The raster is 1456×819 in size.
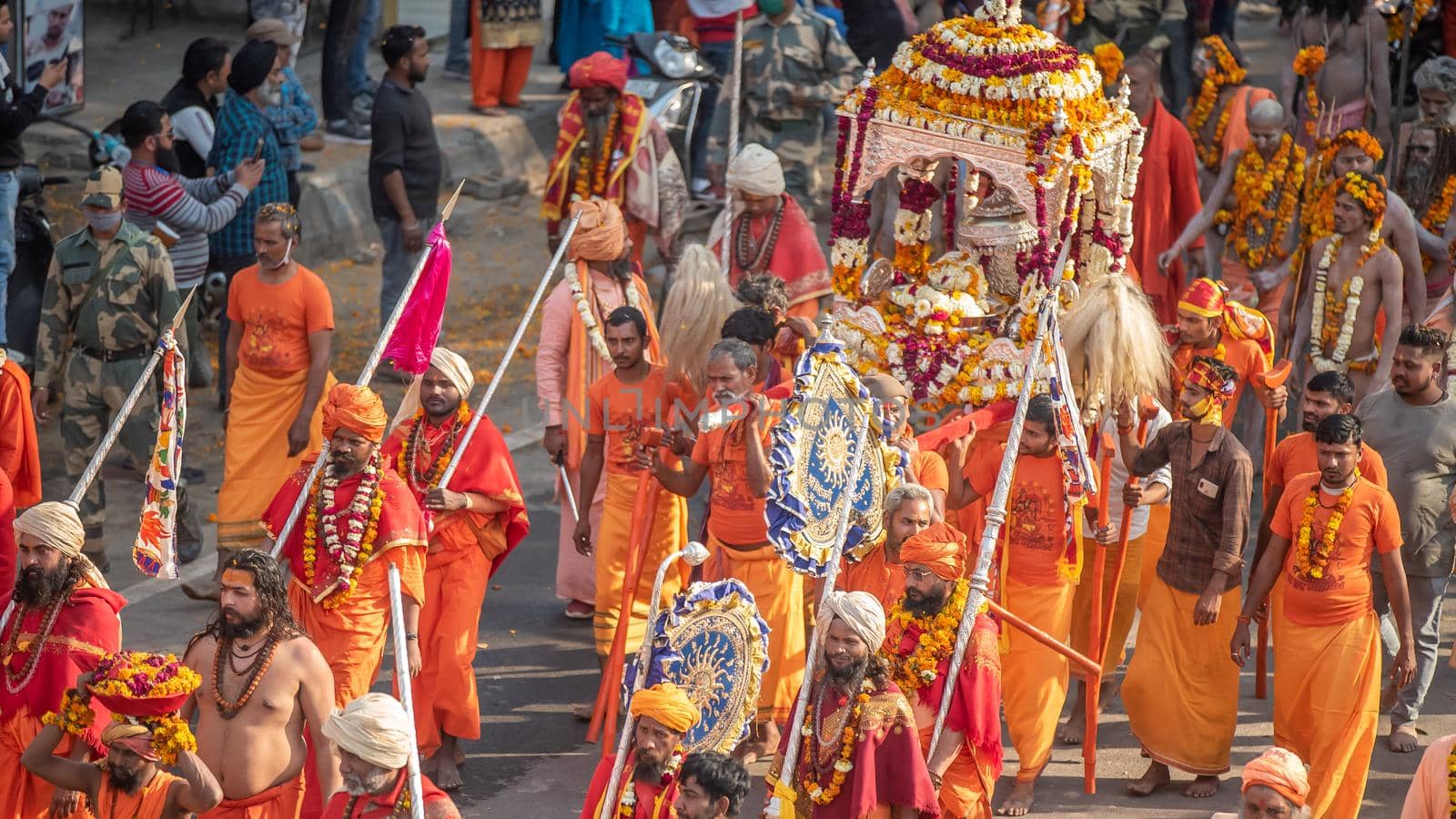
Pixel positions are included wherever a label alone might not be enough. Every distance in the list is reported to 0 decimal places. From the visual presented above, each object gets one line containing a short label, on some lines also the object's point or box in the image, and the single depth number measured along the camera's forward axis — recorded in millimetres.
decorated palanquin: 20062
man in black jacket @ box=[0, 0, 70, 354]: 23375
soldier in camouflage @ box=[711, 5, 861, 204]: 27047
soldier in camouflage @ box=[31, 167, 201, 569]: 20656
